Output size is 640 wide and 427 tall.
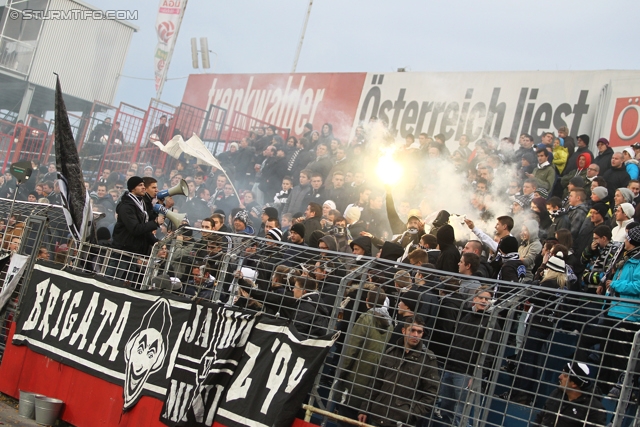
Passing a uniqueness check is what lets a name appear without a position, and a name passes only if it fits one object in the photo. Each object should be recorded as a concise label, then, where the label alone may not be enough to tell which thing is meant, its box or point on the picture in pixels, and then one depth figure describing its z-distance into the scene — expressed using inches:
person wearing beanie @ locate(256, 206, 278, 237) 449.5
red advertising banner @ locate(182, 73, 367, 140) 690.8
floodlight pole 1021.2
